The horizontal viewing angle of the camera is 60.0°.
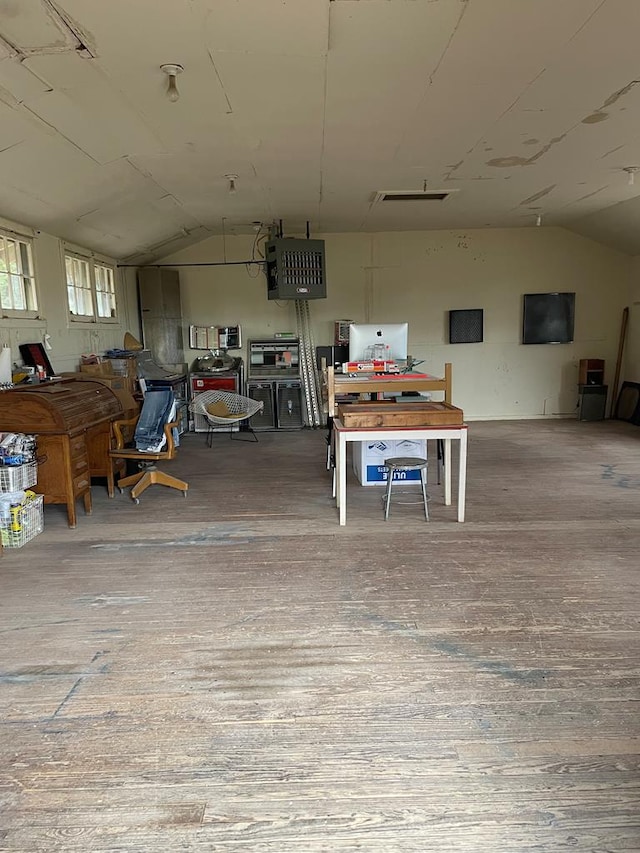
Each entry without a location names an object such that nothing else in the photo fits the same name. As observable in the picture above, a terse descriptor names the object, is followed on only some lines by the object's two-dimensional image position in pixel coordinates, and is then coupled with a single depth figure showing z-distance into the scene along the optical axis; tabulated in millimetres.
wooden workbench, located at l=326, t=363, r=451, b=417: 4469
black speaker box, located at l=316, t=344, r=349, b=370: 8289
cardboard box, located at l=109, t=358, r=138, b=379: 6438
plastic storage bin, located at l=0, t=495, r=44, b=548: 3764
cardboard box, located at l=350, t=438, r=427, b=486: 4922
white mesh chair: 6719
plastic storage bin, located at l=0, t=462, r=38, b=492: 3750
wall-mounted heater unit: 6992
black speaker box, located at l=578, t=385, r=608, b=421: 8180
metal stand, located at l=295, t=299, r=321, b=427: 8070
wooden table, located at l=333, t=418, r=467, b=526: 3977
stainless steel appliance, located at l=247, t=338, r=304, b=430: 7746
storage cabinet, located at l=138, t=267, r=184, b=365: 7742
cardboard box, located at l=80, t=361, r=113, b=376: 5824
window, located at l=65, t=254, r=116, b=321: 6004
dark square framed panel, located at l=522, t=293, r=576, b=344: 8242
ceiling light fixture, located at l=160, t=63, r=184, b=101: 3033
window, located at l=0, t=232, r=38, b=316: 4699
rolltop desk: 4039
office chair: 4766
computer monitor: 4980
